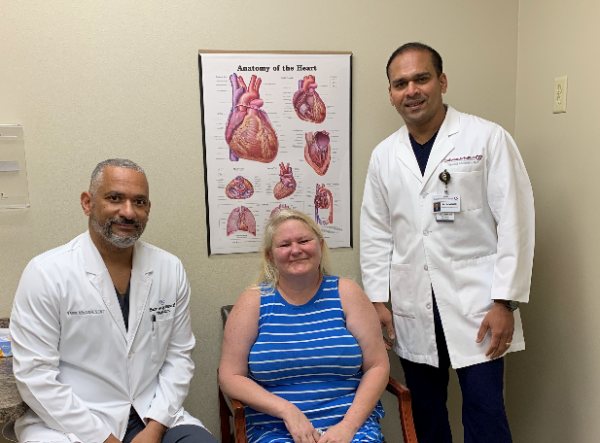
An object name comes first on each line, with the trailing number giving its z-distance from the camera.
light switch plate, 2.15
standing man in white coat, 1.89
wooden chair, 1.70
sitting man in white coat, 1.62
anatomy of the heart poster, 2.27
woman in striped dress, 1.76
